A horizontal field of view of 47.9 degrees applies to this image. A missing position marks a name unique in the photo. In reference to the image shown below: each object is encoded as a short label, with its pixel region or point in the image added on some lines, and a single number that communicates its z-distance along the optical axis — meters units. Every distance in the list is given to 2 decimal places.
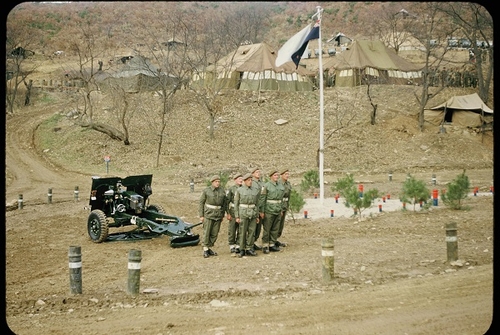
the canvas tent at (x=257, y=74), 35.59
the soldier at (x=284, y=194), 9.80
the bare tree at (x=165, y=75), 31.52
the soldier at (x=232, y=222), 9.23
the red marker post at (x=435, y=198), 12.66
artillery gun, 10.98
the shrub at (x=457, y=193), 11.59
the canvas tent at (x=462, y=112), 28.61
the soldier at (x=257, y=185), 9.27
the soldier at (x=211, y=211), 9.28
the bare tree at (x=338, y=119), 29.34
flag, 13.58
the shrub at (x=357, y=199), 12.09
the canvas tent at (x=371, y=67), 36.25
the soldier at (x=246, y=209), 9.12
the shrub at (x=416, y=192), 12.16
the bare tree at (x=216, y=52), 34.53
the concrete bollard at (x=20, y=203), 16.61
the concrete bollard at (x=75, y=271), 7.14
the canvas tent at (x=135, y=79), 38.19
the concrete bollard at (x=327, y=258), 7.05
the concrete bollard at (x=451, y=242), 7.32
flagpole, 14.23
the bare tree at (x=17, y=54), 34.91
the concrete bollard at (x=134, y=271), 6.97
